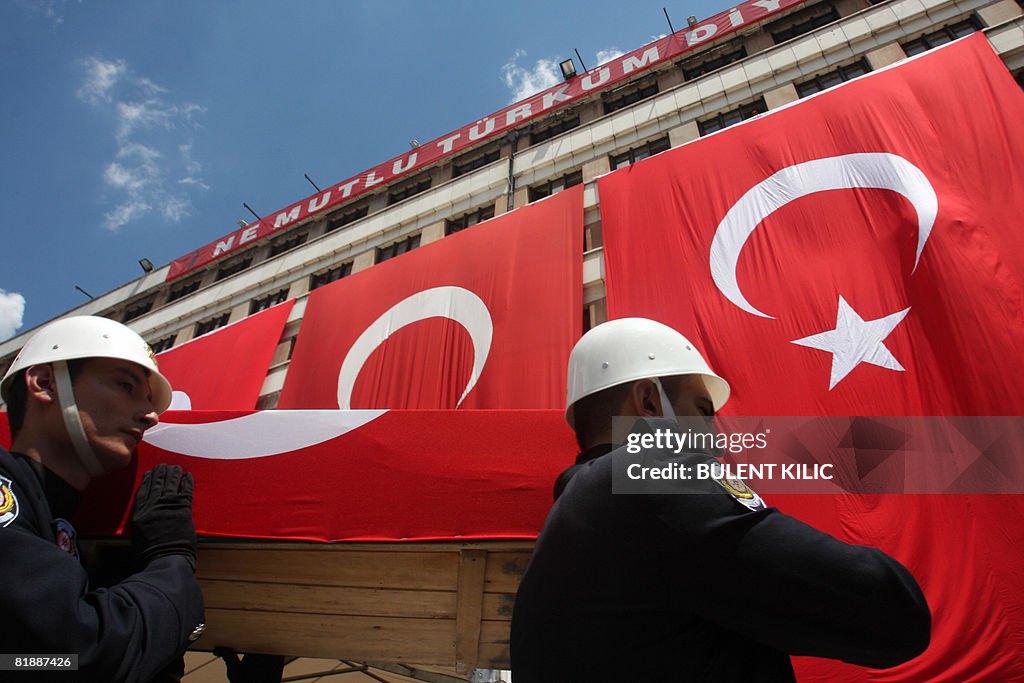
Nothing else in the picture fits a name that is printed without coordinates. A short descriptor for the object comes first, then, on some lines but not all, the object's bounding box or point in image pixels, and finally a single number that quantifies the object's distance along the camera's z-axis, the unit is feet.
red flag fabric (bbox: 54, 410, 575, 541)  7.68
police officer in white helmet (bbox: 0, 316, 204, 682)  4.21
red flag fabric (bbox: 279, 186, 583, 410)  24.98
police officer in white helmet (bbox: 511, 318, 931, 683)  3.41
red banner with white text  48.03
